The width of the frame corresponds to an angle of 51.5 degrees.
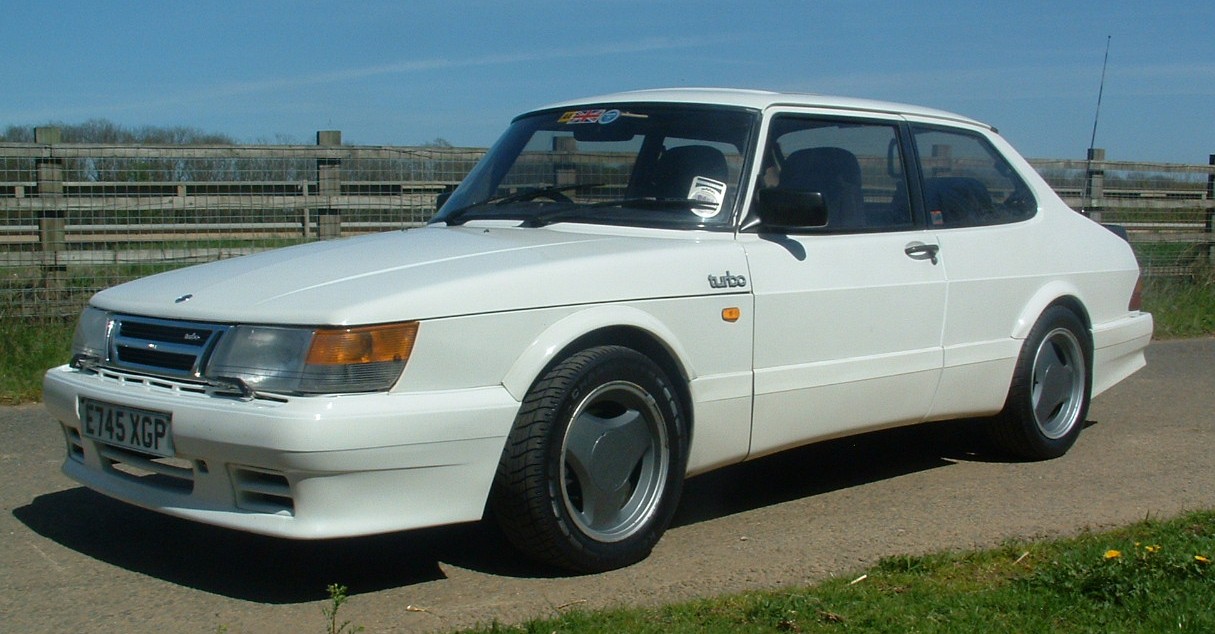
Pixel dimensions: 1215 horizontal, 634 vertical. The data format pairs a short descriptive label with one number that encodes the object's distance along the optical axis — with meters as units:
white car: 3.74
